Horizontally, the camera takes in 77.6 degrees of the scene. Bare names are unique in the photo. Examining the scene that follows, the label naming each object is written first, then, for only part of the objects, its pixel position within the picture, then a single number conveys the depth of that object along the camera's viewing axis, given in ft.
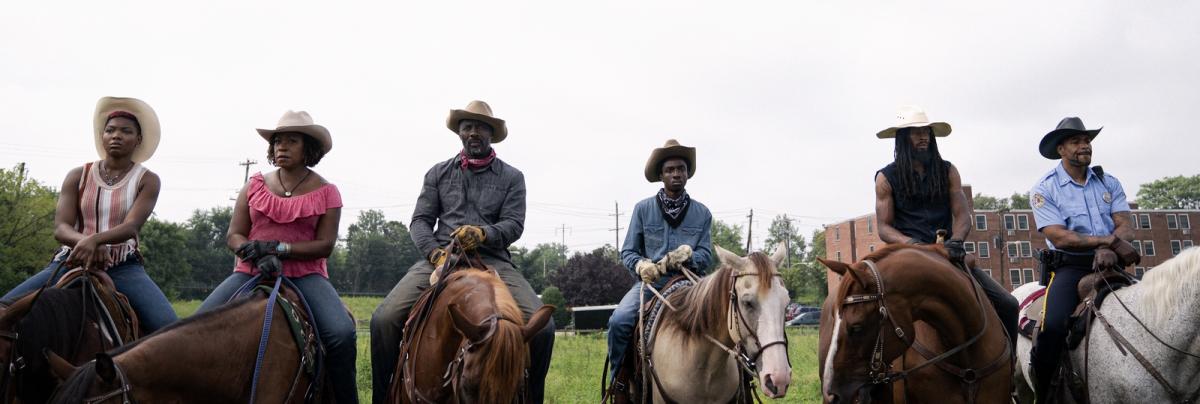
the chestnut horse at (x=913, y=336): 15.74
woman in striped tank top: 18.98
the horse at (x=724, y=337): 17.12
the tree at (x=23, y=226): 121.70
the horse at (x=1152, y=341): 16.37
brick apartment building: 227.81
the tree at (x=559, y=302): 150.61
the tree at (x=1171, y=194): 319.27
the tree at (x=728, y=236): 331.16
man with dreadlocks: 20.61
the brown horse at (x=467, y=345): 13.84
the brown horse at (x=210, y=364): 12.19
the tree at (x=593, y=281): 199.31
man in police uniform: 19.45
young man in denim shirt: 25.23
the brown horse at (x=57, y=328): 14.84
